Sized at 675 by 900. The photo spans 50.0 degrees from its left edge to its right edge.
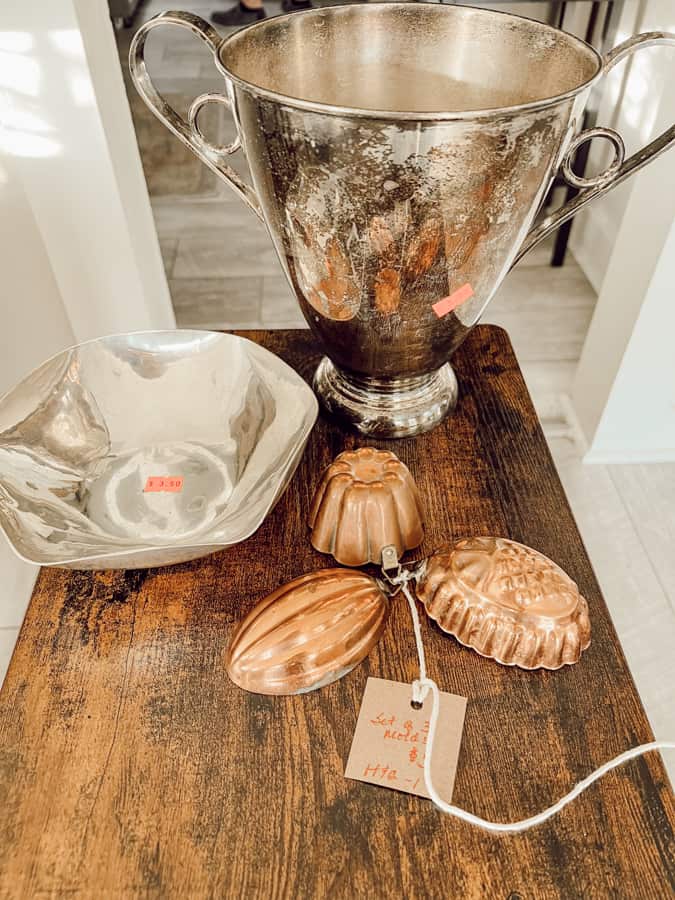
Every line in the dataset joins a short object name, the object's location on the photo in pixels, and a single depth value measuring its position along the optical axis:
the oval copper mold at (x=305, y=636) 0.43
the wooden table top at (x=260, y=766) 0.37
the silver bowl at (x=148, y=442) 0.49
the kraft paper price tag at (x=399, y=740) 0.41
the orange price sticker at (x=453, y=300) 0.49
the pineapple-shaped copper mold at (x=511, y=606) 0.43
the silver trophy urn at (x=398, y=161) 0.40
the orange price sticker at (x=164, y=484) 0.54
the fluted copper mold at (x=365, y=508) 0.48
